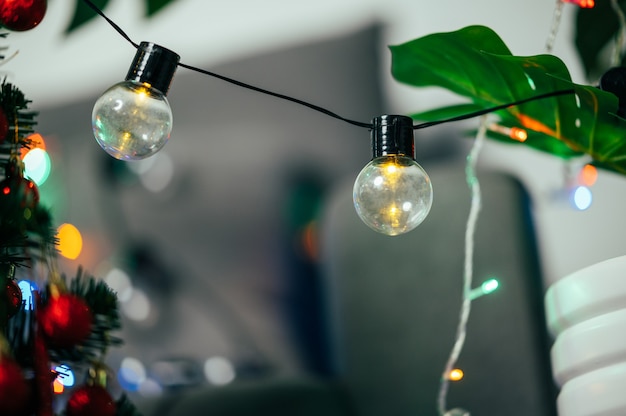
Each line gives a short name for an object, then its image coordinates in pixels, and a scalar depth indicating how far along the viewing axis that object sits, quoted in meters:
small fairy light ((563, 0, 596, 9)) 0.69
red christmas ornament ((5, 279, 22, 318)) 0.49
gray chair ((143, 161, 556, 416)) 0.88
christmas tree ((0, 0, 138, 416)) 0.48
